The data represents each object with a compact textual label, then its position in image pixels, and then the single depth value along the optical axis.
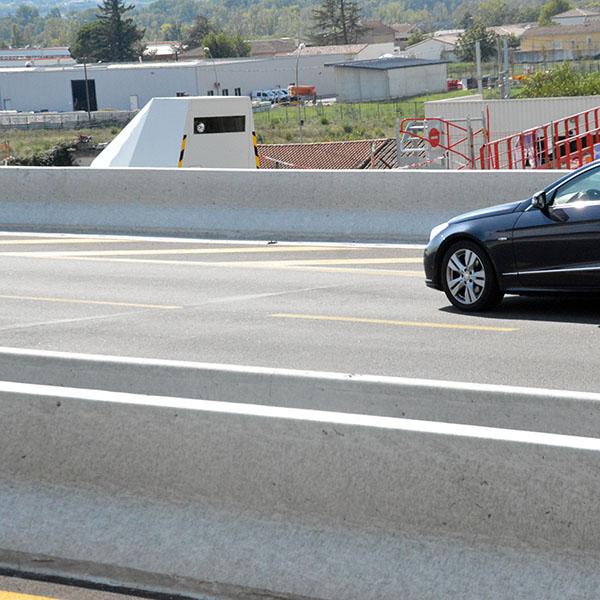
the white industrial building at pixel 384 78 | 135.12
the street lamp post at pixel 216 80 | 132.91
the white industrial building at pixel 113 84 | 132.62
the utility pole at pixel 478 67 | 62.41
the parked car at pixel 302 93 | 141.00
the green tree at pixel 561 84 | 70.75
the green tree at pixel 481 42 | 193.51
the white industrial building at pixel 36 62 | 179.18
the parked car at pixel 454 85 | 149.02
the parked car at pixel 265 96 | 139.88
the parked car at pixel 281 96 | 139.88
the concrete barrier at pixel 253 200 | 17.78
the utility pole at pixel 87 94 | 121.78
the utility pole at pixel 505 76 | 62.22
